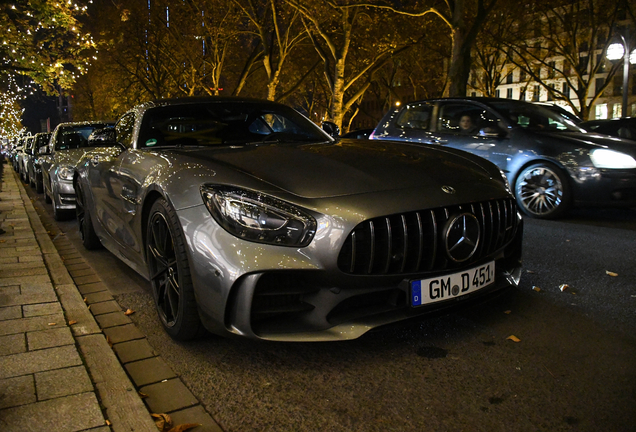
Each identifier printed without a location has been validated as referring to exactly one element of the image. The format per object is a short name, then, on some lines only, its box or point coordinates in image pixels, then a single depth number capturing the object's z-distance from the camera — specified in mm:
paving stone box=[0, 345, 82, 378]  2789
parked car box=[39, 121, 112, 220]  8336
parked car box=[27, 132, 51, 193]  14547
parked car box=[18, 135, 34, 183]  18578
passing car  6836
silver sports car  2643
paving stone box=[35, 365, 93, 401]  2535
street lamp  20456
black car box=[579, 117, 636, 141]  10453
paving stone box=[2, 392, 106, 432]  2246
